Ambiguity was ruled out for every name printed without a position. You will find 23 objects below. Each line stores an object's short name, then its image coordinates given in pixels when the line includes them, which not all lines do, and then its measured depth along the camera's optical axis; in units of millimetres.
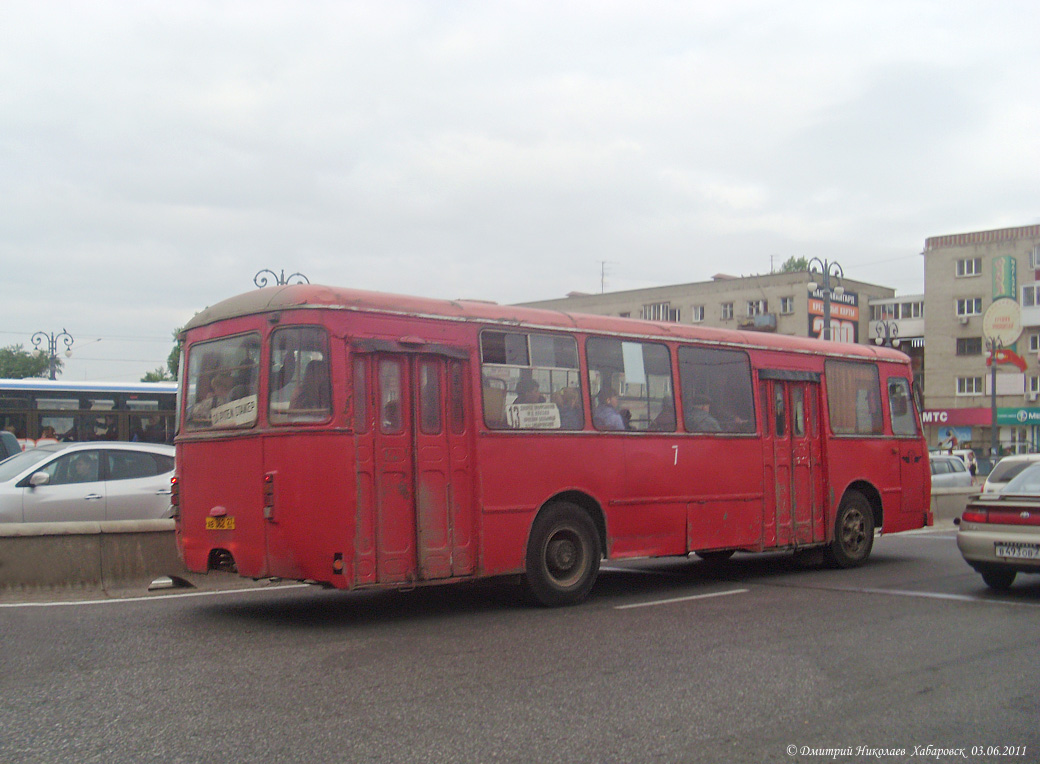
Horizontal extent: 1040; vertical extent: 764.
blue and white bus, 25031
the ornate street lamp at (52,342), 50094
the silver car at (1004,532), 10711
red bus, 8828
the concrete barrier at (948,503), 22064
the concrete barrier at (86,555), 10836
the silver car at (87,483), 12695
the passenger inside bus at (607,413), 10922
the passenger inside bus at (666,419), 11578
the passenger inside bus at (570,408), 10570
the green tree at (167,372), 81688
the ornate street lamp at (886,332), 44812
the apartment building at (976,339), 62125
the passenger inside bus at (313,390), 8820
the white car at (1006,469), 19844
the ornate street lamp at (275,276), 24061
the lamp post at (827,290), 33219
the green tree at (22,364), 94562
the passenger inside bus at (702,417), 11984
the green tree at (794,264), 101344
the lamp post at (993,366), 41262
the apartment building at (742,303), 73438
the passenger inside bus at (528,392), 10242
